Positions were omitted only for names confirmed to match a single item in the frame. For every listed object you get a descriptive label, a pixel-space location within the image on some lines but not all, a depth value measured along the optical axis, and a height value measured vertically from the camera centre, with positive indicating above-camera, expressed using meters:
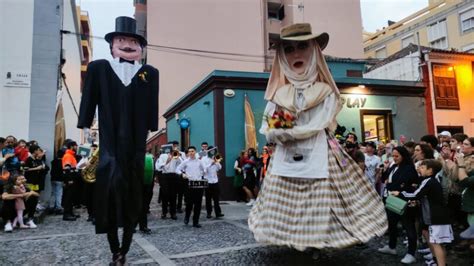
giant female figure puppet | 4.05 -0.01
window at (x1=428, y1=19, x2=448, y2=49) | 27.44 +9.69
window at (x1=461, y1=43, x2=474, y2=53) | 25.01 +7.83
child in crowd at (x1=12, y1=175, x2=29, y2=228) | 7.18 -0.46
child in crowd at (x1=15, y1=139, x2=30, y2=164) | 8.07 +0.52
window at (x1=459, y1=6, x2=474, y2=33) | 25.17 +9.74
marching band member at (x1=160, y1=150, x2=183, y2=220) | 8.28 -0.23
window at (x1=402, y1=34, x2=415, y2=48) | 30.81 +10.34
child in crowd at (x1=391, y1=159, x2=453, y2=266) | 4.04 -0.47
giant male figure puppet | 3.57 +0.50
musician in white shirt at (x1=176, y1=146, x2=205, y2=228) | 7.09 -0.10
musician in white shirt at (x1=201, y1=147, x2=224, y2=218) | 8.20 -0.36
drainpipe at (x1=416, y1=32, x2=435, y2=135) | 15.87 +3.14
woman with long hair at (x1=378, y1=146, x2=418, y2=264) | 4.58 -0.27
